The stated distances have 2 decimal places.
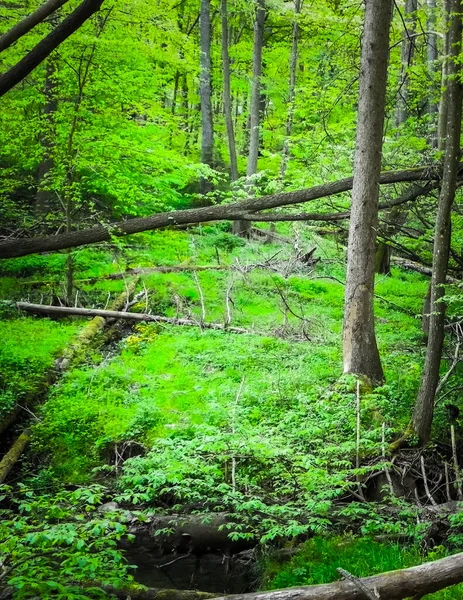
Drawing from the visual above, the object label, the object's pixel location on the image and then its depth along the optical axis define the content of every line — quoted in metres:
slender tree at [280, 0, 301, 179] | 18.30
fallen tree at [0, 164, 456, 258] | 8.76
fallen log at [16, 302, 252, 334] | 11.24
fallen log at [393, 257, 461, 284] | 15.89
